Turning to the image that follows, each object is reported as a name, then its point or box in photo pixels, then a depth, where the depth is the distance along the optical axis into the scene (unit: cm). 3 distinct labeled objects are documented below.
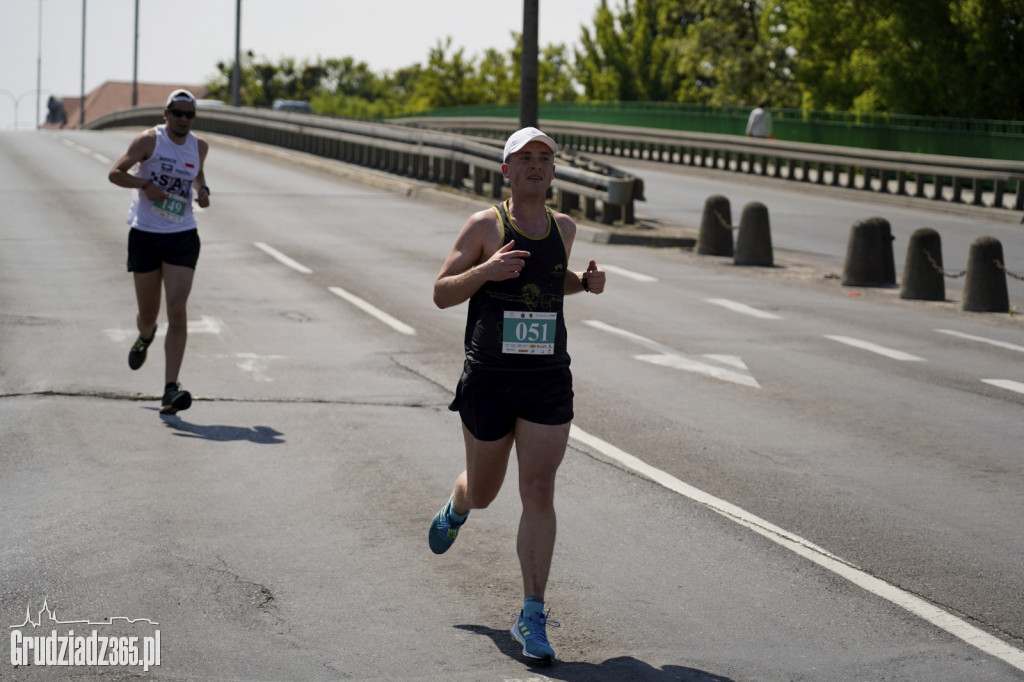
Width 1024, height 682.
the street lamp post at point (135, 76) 7319
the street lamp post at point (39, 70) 10148
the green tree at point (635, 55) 8956
